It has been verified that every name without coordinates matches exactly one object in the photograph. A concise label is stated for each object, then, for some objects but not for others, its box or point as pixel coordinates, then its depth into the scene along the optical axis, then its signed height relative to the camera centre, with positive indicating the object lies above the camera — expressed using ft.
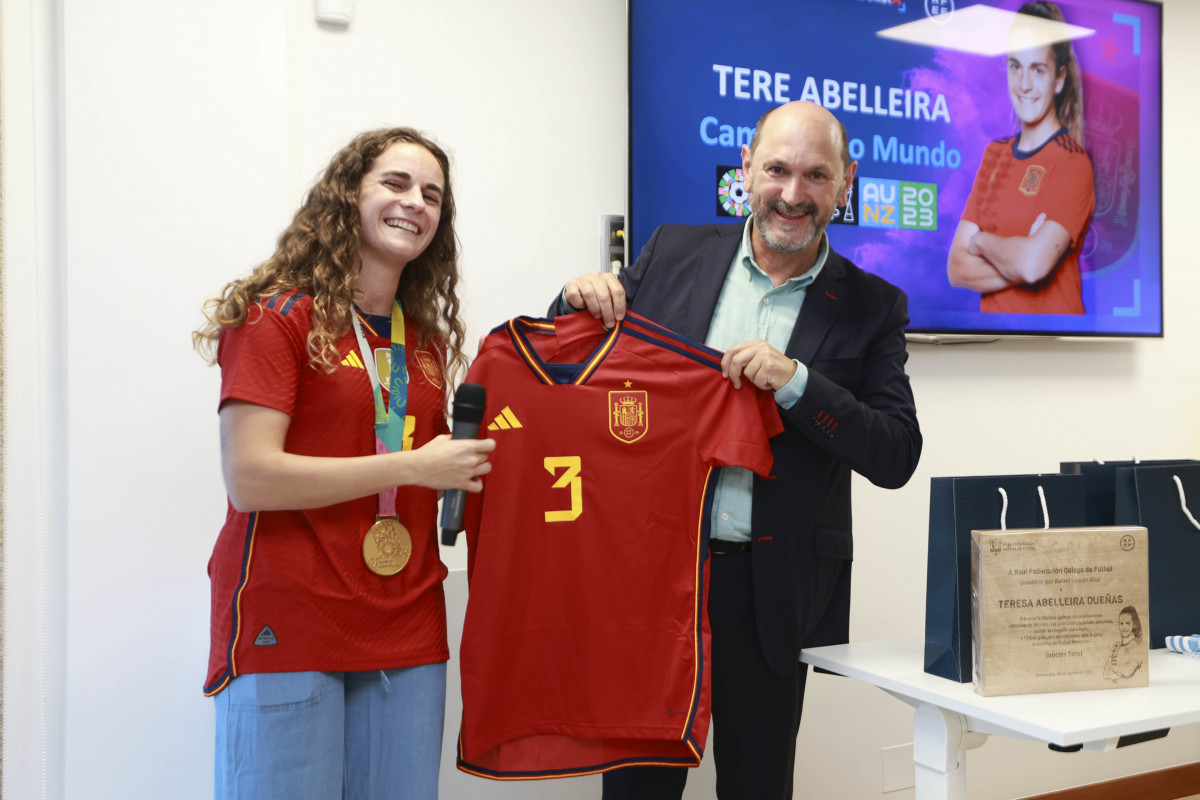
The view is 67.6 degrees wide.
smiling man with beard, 5.44 -0.02
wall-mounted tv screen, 8.50 +2.74
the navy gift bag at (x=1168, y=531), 5.50 -0.84
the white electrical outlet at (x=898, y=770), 10.01 -4.20
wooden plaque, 4.73 -1.15
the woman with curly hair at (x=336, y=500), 4.34 -0.54
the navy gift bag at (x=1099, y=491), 5.70 -0.61
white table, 4.34 -1.61
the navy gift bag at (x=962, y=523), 4.92 -0.72
